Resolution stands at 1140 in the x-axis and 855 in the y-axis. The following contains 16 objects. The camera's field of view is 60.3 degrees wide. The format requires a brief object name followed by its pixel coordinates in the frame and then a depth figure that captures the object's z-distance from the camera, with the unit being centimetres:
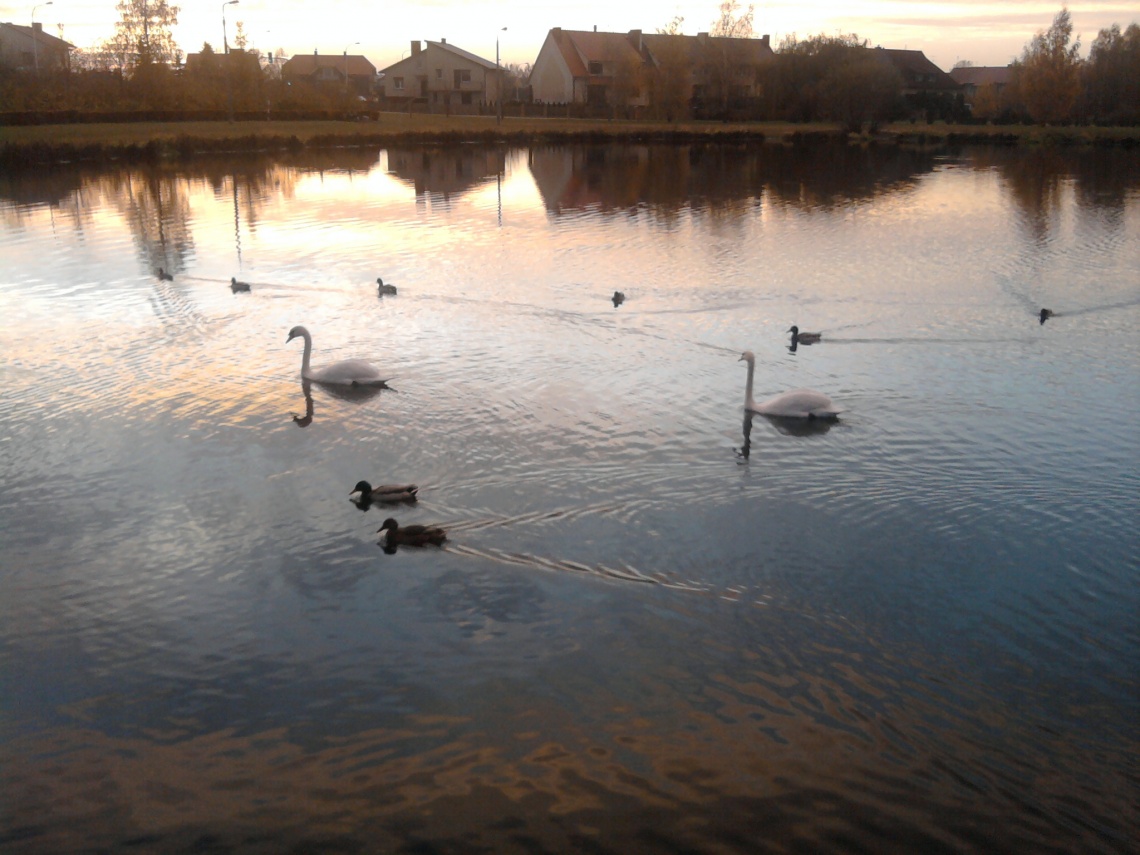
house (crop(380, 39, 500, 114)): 11650
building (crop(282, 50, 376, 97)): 13750
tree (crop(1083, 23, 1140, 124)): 8938
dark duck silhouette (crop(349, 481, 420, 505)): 1125
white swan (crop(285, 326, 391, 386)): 1573
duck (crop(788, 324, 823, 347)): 1808
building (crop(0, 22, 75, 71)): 8425
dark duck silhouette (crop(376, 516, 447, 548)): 1033
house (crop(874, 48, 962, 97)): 12700
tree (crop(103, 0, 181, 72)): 8456
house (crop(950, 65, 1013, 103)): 14775
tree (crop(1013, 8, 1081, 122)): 8969
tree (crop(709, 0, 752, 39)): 10819
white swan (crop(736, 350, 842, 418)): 1405
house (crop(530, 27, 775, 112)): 9562
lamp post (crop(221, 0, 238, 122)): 6956
